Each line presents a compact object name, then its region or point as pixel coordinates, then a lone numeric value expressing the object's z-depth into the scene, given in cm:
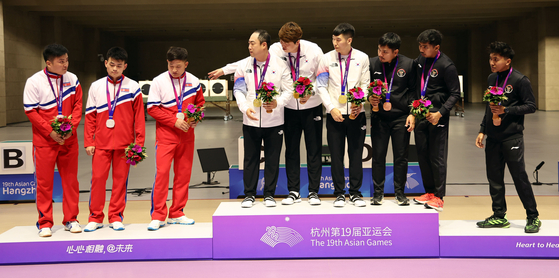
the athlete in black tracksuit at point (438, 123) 391
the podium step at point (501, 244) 364
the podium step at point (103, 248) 371
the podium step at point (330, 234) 372
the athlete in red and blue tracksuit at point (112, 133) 395
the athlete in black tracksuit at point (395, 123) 402
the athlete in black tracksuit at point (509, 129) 374
